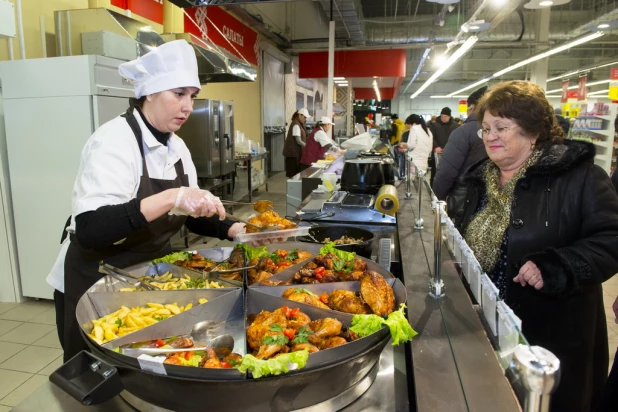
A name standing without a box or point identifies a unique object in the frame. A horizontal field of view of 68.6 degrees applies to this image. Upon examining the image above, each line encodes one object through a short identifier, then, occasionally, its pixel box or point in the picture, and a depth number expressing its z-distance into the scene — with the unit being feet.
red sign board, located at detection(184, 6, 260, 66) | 24.73
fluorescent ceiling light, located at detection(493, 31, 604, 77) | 30.34
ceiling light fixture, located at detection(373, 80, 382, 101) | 70.18
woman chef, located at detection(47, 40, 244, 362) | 5.30
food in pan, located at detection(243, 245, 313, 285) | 5.83
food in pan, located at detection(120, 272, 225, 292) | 5.48
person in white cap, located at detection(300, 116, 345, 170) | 27.94
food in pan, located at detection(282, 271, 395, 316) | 4.50
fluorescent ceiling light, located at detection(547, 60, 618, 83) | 53.07
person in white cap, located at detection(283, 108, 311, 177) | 31.53
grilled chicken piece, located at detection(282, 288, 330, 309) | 4.73
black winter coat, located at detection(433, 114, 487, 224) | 13.51
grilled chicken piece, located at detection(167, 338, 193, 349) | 4.02
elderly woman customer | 5.88
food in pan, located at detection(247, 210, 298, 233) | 6.94
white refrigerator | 13.30
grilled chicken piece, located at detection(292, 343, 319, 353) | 3.76
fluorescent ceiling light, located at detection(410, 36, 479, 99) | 28.32
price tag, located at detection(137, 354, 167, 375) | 3.35
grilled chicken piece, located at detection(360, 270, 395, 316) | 4.43
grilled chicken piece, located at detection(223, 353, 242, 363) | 3.70
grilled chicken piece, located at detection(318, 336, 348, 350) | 3.87
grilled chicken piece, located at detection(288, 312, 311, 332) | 4.29
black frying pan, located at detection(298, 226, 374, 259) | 7.54
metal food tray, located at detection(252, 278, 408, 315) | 4.95
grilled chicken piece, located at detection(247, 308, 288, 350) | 4.13
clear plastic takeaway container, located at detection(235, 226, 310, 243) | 6.25
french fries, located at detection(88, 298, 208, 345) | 4.34
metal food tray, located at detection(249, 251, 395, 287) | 5.33
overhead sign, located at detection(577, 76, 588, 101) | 52.24
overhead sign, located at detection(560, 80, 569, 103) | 59.36
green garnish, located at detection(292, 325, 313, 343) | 4.02
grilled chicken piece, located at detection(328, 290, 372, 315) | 4.57
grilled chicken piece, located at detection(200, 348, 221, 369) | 3.67
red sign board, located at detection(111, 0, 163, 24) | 18.64
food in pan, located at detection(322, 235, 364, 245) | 6.95
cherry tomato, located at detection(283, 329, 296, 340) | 4.14
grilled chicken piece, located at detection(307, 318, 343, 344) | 4.03
